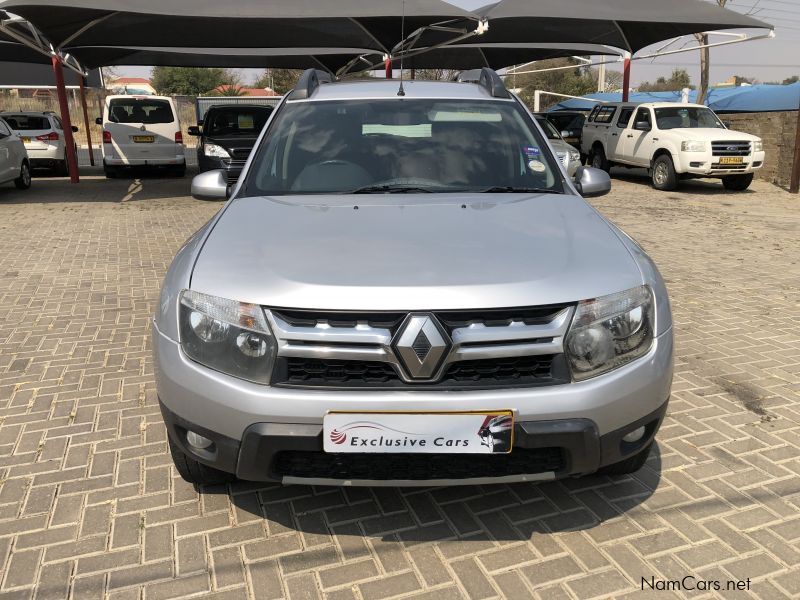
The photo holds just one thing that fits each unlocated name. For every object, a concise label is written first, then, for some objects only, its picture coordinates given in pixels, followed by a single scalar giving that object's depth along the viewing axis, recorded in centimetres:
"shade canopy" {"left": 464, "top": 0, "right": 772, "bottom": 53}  1413
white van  1516
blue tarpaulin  1833
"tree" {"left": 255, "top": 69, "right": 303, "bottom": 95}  5291
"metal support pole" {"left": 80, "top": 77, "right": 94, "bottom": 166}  1979
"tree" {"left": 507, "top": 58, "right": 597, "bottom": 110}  5069
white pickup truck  1315
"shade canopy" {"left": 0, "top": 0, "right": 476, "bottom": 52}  1139
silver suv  213
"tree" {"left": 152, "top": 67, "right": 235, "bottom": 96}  5628
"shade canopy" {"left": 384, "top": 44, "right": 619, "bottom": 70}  1953
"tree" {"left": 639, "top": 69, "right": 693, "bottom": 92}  6181
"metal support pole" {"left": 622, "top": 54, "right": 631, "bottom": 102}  1844
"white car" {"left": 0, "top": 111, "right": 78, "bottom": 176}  1591
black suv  1195
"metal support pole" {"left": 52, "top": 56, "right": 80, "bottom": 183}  1478
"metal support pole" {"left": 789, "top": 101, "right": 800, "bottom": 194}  1325
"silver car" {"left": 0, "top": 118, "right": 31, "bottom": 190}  1247
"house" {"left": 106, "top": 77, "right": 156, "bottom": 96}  6343
